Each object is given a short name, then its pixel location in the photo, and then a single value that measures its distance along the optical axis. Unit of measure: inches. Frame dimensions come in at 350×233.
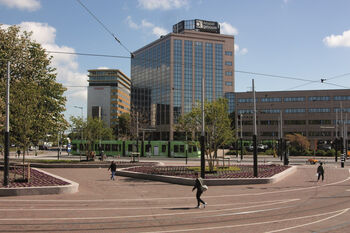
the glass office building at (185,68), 4426.7
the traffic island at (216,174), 837.2
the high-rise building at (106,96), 5757.9
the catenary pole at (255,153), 911.3
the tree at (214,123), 1038.4
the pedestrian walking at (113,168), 940.0
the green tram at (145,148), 2178.2
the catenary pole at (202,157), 823.7
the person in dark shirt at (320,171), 911.0
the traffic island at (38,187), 636.7
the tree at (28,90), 829.8
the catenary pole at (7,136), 695.7
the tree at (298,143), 2741.1
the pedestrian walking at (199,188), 536.0
